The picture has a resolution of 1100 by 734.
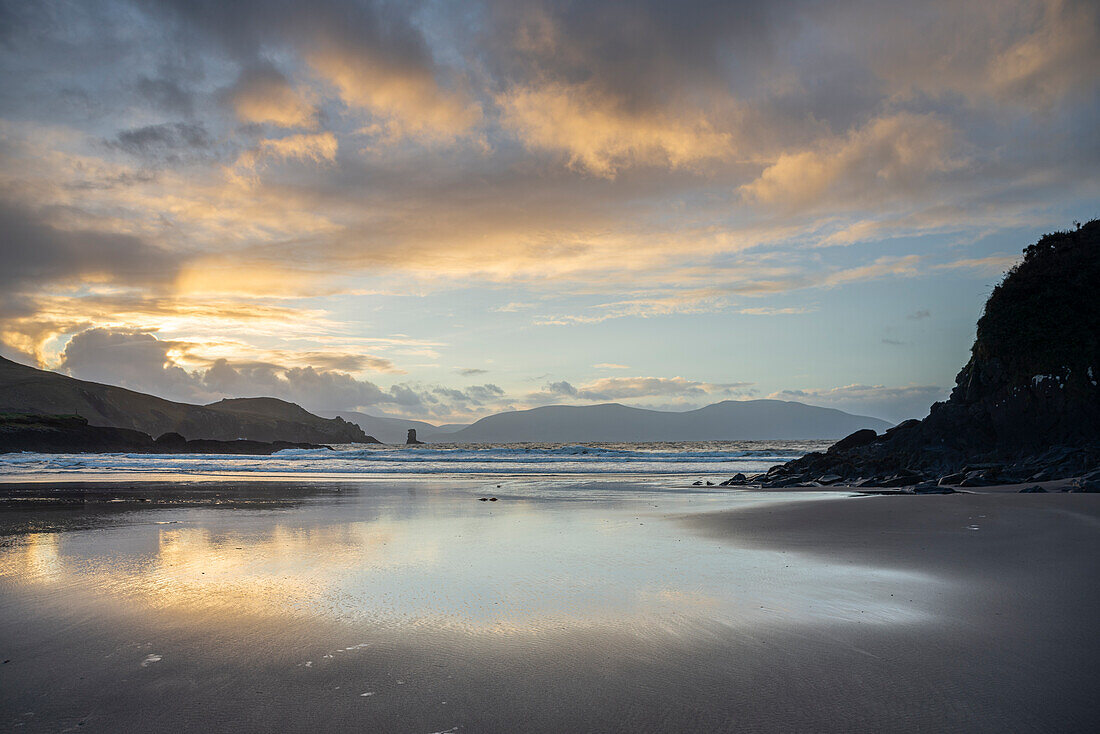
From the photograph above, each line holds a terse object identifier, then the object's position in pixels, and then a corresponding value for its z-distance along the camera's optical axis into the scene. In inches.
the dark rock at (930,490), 559.8
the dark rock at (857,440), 984.9
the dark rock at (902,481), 661.9
